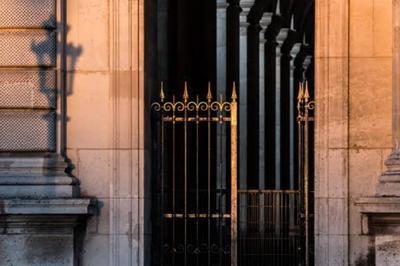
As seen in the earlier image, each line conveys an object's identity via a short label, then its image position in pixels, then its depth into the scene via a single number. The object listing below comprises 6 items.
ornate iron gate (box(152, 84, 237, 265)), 20.45
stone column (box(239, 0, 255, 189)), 44.22
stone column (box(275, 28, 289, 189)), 52.08
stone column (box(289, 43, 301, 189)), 51.28
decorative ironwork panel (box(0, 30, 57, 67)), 20.00
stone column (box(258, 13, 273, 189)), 47.69
